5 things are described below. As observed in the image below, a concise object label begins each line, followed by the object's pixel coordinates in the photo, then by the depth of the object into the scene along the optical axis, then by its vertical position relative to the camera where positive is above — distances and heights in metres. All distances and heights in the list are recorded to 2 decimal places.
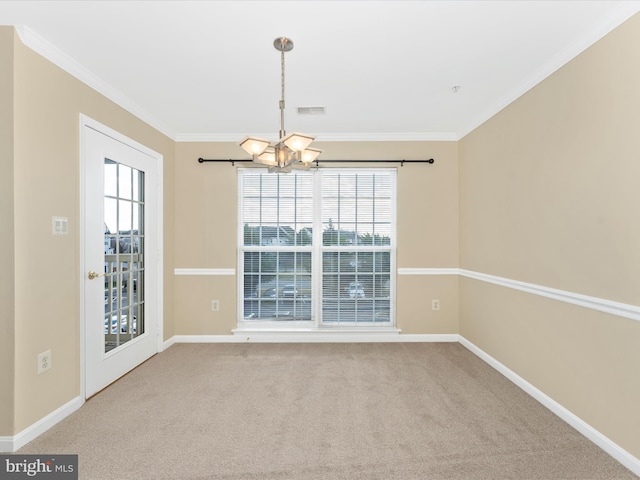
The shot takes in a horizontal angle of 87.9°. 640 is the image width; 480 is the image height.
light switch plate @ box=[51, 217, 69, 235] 2.26 +0.08
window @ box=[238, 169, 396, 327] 4.17 -0.13
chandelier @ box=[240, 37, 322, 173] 2.08 +0.58
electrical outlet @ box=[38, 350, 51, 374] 2.16 -0.83
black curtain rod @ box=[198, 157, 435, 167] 4.04 +0.95
